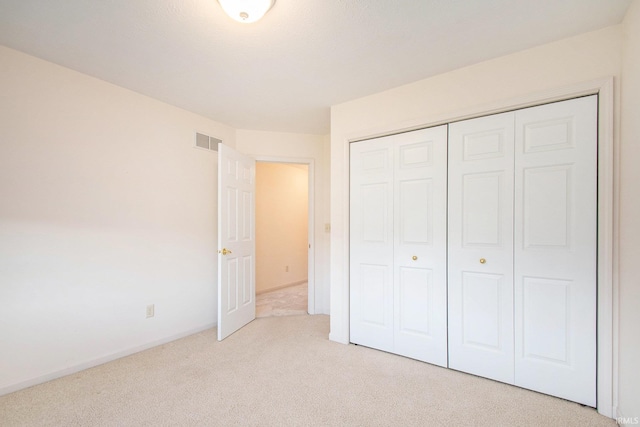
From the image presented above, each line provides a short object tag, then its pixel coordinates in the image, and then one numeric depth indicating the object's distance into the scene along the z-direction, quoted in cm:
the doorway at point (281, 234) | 493
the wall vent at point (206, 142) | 313
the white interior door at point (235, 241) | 282
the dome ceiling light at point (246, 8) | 144
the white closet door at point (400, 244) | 231
